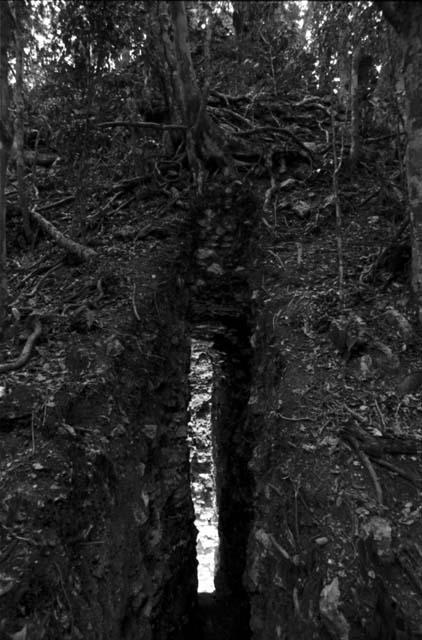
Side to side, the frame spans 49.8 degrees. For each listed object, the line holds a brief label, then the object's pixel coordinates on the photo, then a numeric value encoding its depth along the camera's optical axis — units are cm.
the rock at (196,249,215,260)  746
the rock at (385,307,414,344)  436
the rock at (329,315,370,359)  444
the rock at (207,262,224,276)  739
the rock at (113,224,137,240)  704
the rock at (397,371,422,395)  400
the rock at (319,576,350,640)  288
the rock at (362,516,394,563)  299
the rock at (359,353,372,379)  426
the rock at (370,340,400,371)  423
